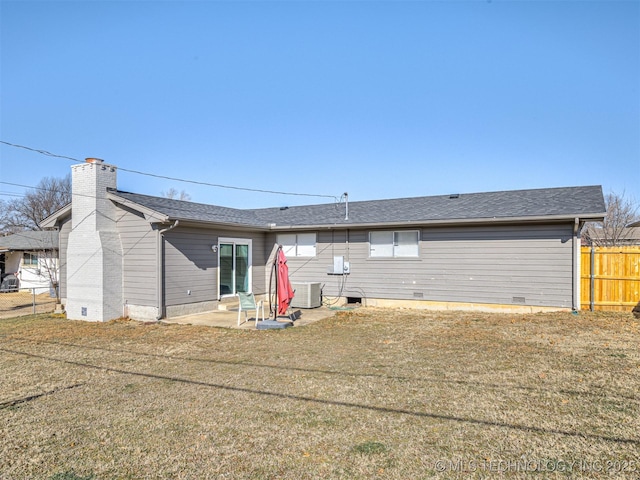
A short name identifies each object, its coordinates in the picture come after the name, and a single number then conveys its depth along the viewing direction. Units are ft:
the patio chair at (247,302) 32.60
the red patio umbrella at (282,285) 33.17
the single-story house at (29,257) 70.08
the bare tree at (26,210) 120.98
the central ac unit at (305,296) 44.01
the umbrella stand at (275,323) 31.83
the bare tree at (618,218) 88.50
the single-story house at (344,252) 37.32
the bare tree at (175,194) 147.43
